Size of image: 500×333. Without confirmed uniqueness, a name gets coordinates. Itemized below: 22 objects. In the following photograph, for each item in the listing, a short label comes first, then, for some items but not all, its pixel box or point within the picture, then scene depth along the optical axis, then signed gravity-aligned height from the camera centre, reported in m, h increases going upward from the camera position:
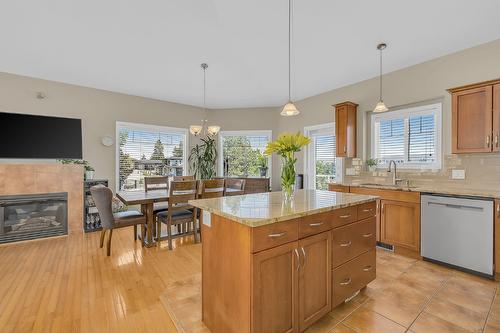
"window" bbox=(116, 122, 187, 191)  4.94 +0.27
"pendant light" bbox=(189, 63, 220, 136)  3.69 +0.63
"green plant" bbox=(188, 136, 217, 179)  5.72 +0.14
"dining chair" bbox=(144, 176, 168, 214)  4.20 -0.36
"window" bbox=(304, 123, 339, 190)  4.85 +0.15
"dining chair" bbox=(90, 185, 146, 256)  3.11 -0.67
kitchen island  1.35 -0.64
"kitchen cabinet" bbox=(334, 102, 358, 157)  4.11 +0.64
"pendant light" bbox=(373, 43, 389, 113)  2.96 +0.81
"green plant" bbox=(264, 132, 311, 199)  2.08 +0.13
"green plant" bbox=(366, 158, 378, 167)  3.96 +0.04
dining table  3.18 -0.50
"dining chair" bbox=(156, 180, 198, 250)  3.34 -0.65
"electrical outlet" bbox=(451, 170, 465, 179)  3.04 -0.13
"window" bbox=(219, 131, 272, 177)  6.00 +0.33
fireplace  3.64 -0.84
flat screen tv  3.82 +0.49
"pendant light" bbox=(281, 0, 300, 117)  2.53 +0.62
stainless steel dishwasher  2.43 -0.75
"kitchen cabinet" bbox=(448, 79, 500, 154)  2.61 +0.55
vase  2.11 -0.08
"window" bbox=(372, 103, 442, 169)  3.39 +0.43
